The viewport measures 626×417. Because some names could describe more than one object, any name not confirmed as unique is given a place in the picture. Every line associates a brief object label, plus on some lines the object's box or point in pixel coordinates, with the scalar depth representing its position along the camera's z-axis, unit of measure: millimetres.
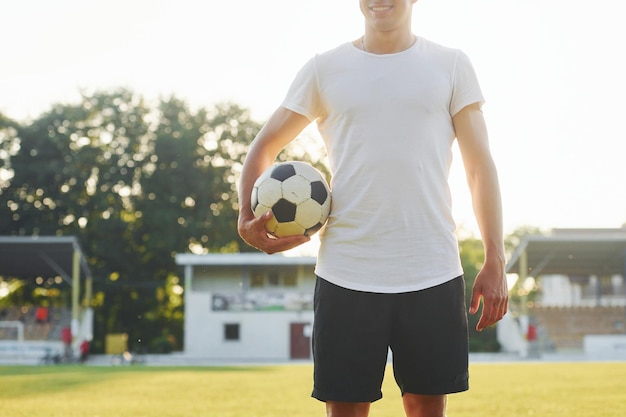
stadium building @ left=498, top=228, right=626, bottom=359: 38812
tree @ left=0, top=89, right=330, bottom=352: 46281
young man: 3000
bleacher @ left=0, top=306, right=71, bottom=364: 36500
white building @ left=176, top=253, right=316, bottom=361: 42656
